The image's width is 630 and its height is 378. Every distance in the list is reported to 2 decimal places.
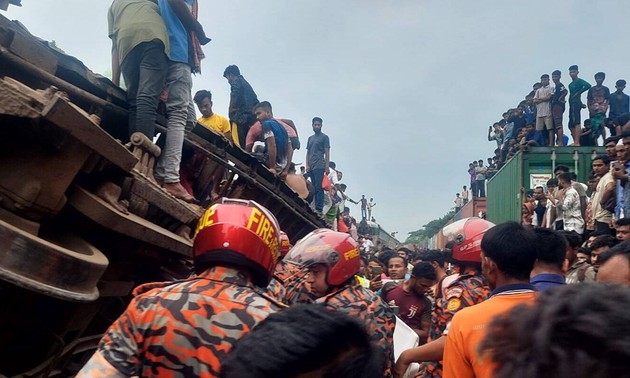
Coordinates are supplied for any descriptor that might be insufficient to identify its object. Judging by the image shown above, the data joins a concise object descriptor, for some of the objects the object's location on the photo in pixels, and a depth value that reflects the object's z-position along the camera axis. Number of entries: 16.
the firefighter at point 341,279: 3.90
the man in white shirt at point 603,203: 8.55
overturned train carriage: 2.73
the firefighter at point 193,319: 2.06
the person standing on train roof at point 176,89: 4.91
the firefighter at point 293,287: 4.31
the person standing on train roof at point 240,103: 9.90
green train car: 13.33
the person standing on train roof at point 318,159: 12.79
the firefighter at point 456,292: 3.80
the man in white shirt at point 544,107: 14.56
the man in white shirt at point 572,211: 9.94
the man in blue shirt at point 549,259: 3.74
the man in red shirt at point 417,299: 6.04
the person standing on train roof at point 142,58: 4.64
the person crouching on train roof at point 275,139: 9.21
